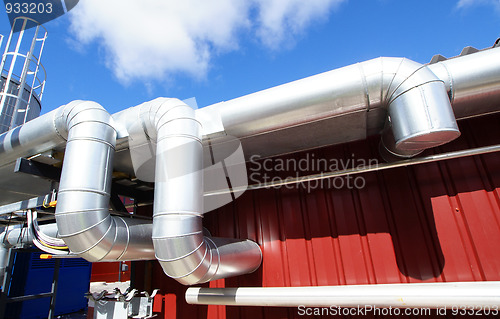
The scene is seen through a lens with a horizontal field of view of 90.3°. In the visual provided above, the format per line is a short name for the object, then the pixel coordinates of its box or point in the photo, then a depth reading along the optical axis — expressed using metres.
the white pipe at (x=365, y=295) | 1.63
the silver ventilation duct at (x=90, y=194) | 1.77
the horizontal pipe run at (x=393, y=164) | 2.10
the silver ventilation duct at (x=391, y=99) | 1.56
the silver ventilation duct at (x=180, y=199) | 1.65
